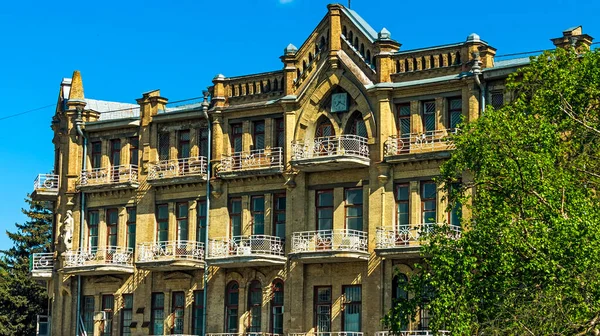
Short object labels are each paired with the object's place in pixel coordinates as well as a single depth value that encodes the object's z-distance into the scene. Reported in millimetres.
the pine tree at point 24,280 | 79750
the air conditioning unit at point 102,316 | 64750
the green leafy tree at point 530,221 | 40969
